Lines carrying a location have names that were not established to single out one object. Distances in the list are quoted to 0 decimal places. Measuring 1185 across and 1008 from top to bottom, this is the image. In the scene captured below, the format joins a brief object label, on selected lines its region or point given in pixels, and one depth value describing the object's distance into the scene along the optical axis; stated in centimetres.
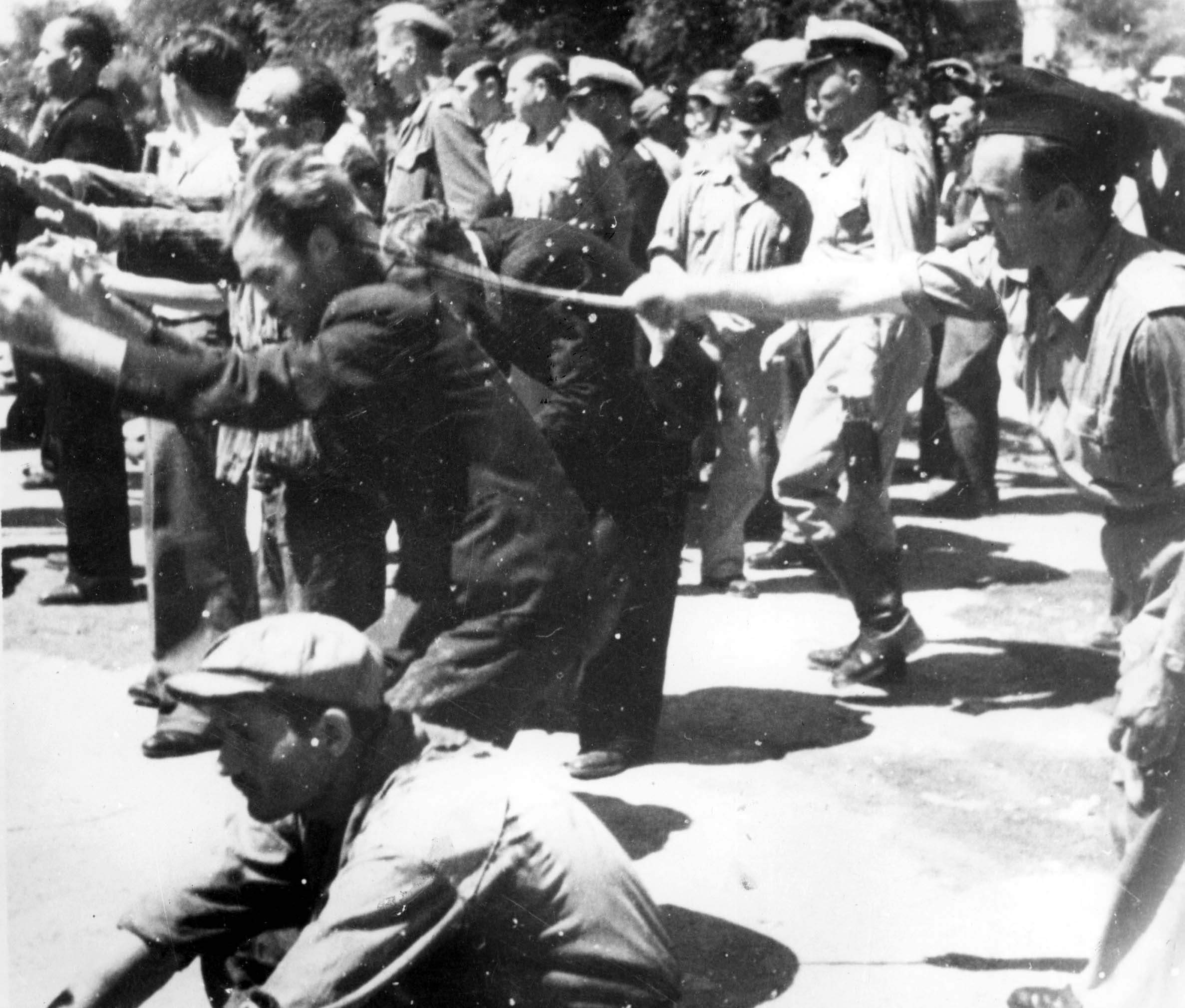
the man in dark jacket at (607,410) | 396
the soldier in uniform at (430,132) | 492
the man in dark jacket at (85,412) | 484
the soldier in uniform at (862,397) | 507
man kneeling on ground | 266
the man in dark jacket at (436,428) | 338
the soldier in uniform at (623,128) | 630
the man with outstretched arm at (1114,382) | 302
